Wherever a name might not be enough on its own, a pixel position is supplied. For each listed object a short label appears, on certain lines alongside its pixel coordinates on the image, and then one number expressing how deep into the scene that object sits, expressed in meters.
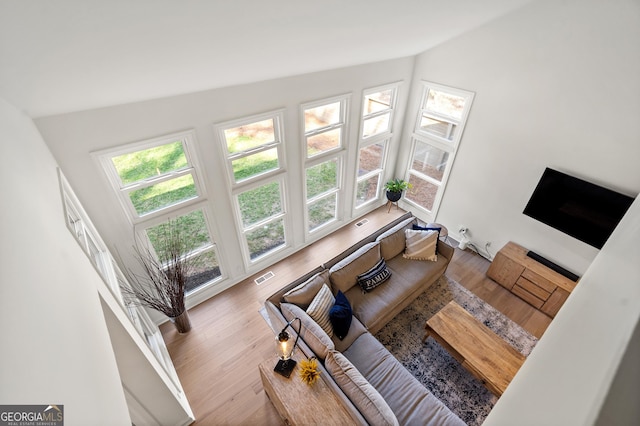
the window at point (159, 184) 2.96
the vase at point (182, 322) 3.64
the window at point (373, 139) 4.79
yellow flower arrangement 2.50
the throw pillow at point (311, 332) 2.74
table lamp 2.50
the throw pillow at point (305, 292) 3.19
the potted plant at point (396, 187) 5.67
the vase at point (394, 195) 5.73
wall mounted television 3.39
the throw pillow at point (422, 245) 4.21
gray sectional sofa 2.51
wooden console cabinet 3.88
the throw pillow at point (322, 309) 3.11
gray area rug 3.21
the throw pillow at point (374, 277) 3.78
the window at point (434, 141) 4.58
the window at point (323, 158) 4.20
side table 2.32
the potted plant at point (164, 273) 3.32
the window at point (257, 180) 3.59
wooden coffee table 3.00
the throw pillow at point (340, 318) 3.14
